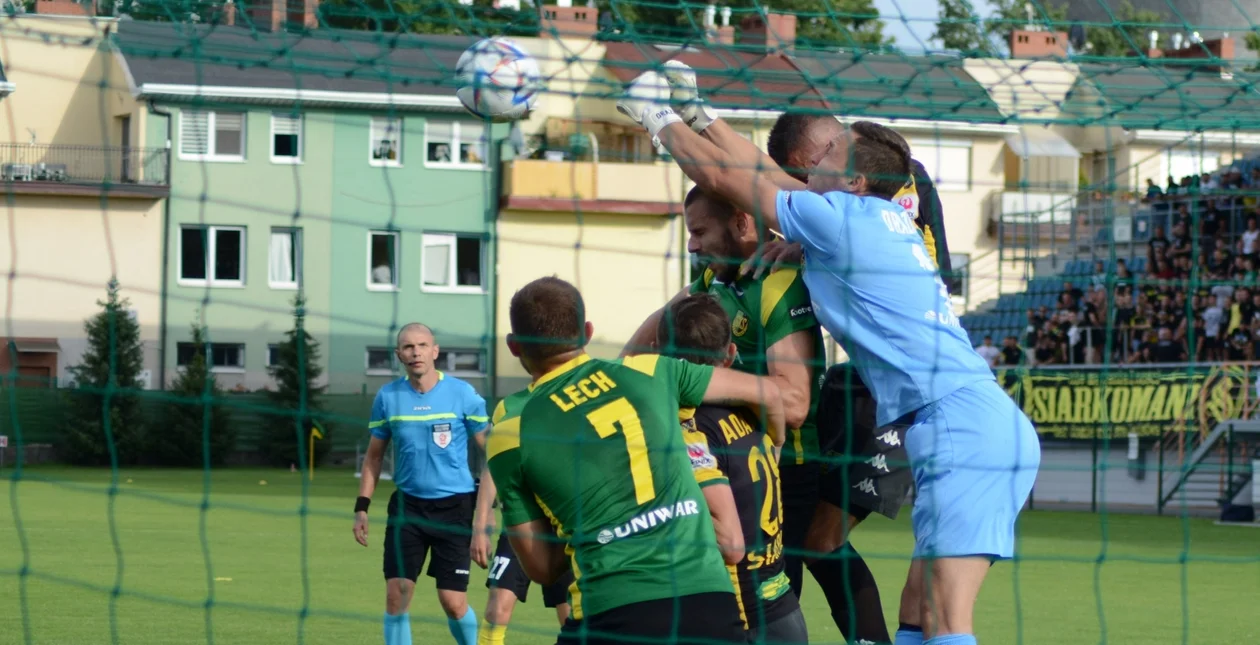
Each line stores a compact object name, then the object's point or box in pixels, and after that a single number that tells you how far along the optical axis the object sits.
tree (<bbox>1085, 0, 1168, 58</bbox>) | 51.41
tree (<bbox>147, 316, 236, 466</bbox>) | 32.88
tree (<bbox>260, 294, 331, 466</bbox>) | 34.72
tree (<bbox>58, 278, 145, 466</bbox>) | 32.09
